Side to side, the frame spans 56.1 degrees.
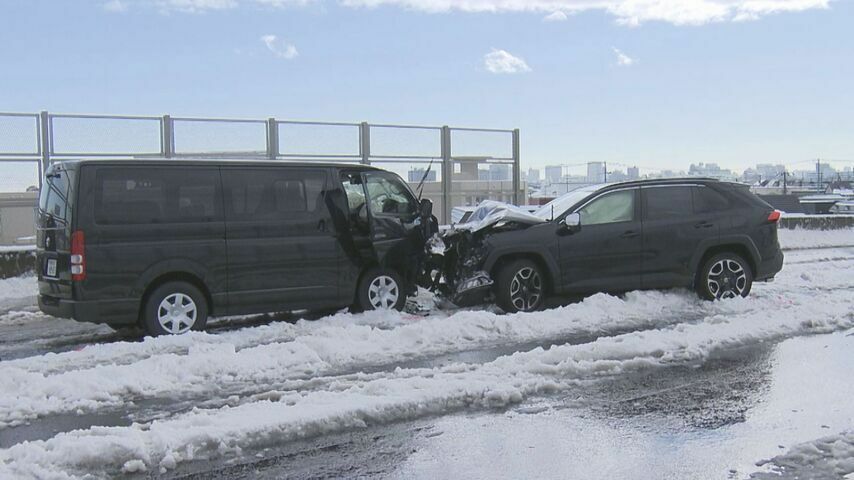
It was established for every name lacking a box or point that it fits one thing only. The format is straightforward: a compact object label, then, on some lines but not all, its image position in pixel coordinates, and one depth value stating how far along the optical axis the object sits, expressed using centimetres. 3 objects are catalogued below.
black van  830
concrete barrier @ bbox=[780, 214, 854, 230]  2277
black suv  1026
